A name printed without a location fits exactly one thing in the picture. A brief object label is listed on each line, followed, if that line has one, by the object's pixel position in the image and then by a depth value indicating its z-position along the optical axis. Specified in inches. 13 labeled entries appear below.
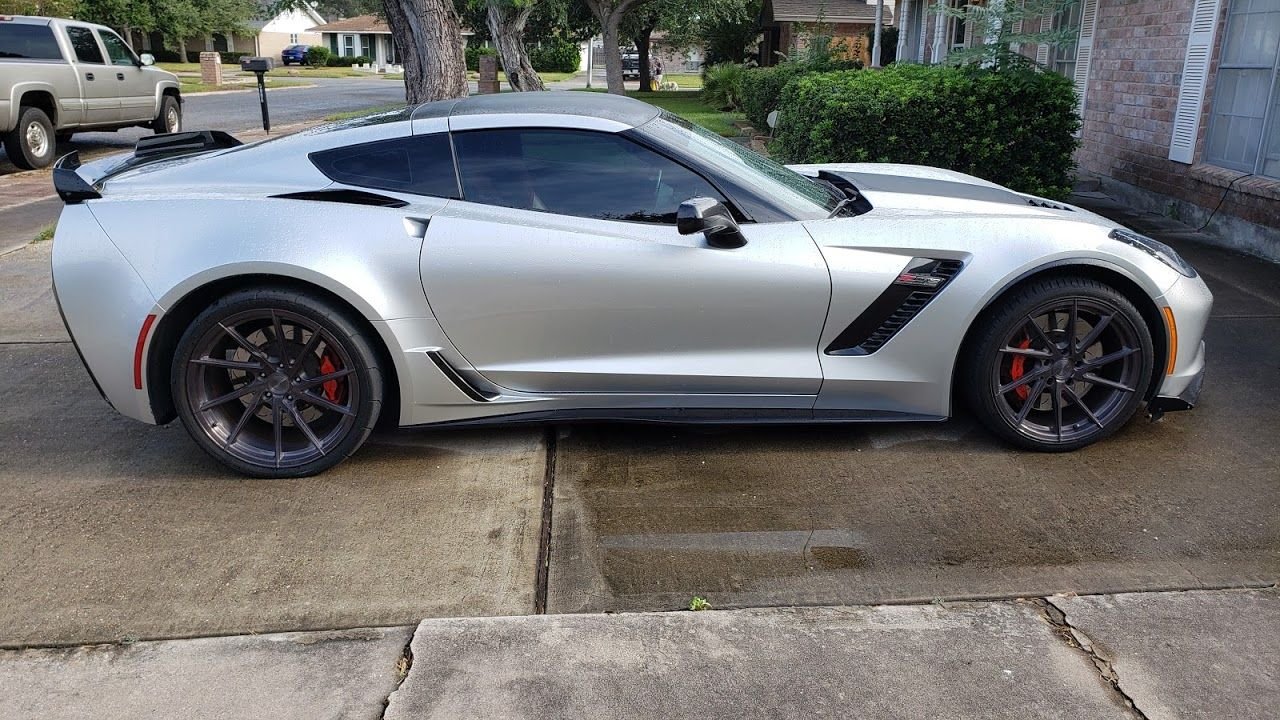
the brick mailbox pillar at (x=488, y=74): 1000.4
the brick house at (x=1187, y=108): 303.3
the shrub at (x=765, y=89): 648.4
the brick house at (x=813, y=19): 1234.0
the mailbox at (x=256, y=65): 553.6
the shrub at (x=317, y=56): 2380.7
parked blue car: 2400.3
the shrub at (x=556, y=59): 2202.3
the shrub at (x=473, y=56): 1994.6
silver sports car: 145.7
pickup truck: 486.0
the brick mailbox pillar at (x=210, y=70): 1411.2
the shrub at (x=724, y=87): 1007.0
